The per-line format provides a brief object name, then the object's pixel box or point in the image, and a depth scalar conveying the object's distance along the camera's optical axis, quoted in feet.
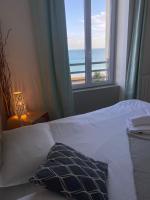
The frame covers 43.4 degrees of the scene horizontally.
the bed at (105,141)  3.34
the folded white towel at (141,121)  5.39
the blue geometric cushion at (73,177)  2.99
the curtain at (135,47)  8.71
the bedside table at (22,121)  7.14
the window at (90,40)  8.95
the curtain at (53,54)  7.31
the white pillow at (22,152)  3.60
